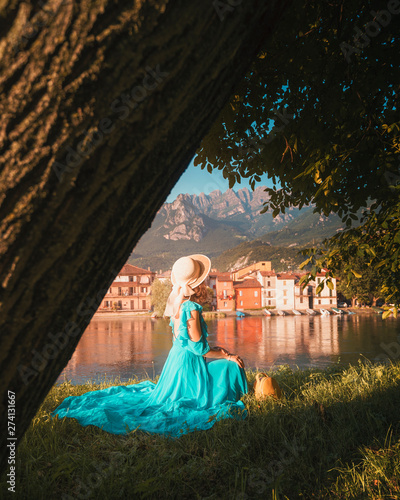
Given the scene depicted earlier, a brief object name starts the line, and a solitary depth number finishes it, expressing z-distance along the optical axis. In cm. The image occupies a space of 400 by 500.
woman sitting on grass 381
